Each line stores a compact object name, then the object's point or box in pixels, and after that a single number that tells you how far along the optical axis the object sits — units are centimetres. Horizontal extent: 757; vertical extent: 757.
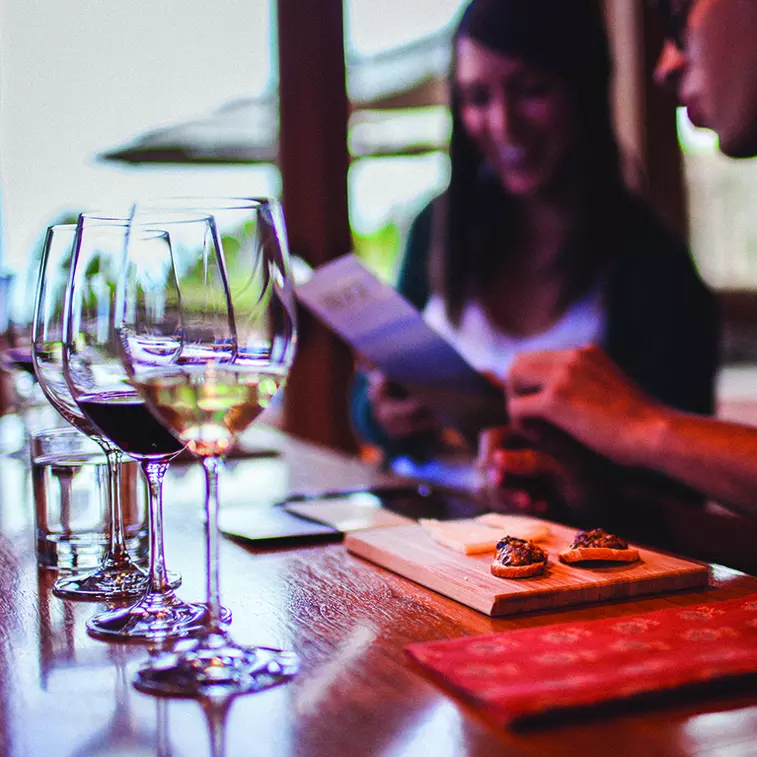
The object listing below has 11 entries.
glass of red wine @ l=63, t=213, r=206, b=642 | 64
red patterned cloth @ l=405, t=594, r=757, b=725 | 46
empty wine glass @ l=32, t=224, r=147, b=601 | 72
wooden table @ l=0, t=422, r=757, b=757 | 43
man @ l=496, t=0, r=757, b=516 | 111
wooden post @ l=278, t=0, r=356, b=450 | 302
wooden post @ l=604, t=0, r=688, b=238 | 355
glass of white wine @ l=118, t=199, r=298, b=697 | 52
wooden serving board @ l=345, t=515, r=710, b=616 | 63
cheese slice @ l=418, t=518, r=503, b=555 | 73
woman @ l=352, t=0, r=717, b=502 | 193
